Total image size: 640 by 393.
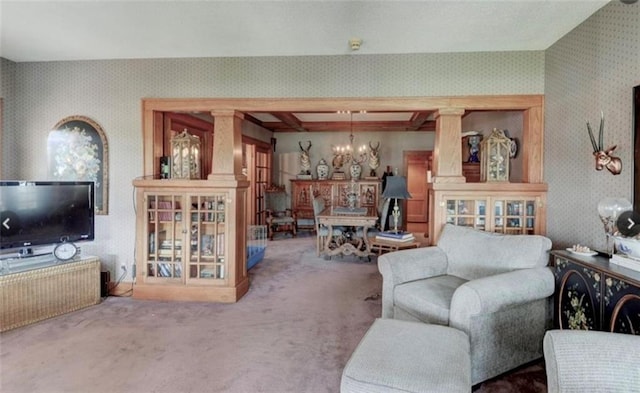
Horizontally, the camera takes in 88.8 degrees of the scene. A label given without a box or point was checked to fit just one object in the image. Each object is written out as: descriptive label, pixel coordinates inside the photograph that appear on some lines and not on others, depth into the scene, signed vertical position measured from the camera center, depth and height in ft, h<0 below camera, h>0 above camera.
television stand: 8.88 -2.83
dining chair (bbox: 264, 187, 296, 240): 23.47 -1.54
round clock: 10.17 -1.84
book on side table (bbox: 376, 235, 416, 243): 12.98 -1.84
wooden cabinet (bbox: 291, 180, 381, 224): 24.50 +0.08
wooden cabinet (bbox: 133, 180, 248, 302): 11.05 -1.77
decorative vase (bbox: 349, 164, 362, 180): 25.13 +1.75
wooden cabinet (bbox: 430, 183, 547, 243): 10.22 -0.43
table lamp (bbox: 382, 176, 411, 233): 13.58 +0.18
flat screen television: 9.44 -0.61
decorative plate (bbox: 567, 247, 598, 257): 7.01 -1.30
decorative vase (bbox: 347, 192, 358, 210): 21.63 -0.39
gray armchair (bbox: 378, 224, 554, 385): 6.34 -2.17
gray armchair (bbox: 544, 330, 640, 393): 3.89 -2.07
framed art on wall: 11.59 +1.45
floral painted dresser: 5.48 -1.90
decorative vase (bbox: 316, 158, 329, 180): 25.63 +1.74
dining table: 16.21 -2.07
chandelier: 25.85 +2.98
